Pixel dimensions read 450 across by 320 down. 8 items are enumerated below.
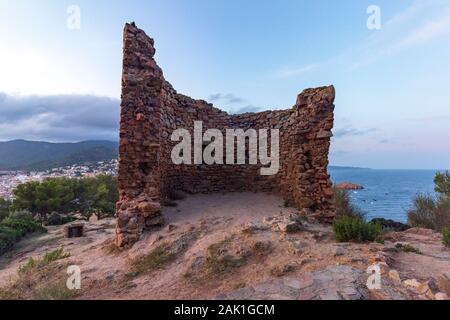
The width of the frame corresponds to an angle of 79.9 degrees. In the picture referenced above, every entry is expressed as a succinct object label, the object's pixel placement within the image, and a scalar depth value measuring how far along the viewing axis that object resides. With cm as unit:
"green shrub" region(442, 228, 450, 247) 611
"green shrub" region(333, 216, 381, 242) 570
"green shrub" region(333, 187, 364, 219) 1424
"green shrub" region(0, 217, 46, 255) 1019
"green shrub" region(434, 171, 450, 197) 1481
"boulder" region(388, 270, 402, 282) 380
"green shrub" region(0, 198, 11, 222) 1786
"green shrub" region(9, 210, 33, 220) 1474
